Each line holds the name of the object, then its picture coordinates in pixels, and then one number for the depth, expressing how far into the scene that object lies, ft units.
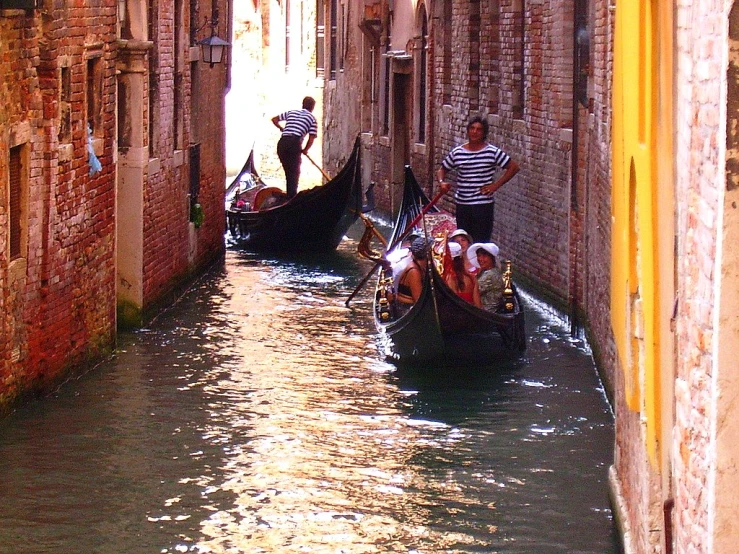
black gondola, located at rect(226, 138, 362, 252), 87.19
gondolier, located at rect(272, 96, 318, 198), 95.26
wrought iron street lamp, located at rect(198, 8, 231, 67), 72.85
